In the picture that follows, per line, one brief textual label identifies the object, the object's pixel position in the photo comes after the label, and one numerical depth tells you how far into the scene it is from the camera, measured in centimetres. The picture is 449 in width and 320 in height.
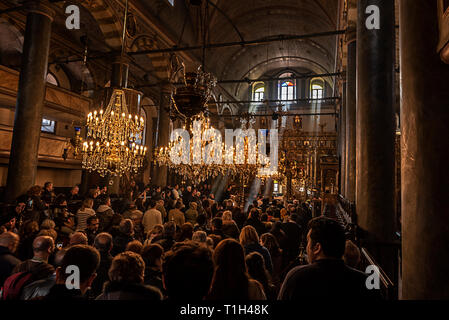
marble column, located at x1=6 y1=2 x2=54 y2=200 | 598
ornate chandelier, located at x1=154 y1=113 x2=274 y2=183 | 720
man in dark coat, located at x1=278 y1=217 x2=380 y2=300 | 134
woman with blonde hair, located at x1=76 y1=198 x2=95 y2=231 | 472
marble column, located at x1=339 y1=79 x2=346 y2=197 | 782
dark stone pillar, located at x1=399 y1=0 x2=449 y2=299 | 170
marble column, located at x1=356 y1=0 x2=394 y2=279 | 370
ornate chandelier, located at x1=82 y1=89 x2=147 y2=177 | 555
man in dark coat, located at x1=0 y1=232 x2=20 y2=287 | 240
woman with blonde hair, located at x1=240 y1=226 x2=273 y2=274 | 296
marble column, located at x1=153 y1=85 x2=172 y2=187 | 1209
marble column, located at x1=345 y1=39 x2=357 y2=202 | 602
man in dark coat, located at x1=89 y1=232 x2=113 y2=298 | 254
